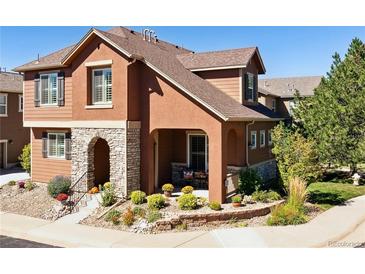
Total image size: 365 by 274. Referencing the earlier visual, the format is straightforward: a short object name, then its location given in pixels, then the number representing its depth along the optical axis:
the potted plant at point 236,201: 14.45
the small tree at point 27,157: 22.20
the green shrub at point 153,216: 13.26
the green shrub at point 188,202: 14.17
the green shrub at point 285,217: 13.30
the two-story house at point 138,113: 16.03
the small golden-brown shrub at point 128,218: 13.44
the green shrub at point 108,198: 15.43
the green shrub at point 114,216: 13.67
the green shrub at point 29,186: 19.30
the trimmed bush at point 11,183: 20.17
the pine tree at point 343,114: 20.52
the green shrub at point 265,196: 15.38
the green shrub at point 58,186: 17.06
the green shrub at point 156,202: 14.44
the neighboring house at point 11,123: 26.59
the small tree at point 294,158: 15.48
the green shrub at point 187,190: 16.14
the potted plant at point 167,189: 16.33
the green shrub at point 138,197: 15.40
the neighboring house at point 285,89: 36.59
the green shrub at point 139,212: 13.98
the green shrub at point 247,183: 16.47
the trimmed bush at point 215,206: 13.95
